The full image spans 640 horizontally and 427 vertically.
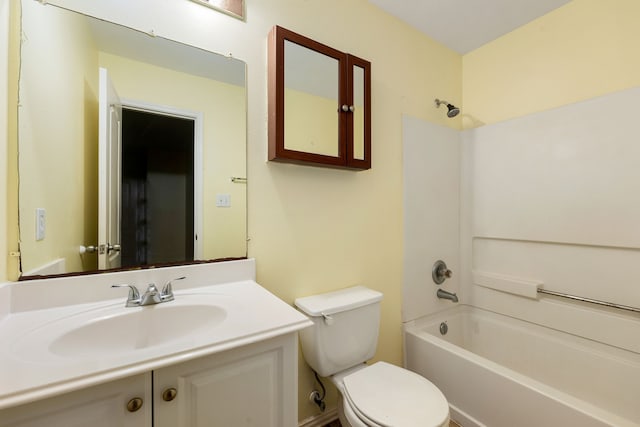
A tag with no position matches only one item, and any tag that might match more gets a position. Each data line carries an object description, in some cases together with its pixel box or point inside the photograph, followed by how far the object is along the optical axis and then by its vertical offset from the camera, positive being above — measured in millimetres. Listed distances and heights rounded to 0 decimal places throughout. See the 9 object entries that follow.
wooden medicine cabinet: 1228 +561
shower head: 1853 +711
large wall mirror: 912 +272
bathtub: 1159 -833
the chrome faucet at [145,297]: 938 -279
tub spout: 1864 -554
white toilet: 995 -708
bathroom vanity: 551 -332
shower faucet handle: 1922 -407
